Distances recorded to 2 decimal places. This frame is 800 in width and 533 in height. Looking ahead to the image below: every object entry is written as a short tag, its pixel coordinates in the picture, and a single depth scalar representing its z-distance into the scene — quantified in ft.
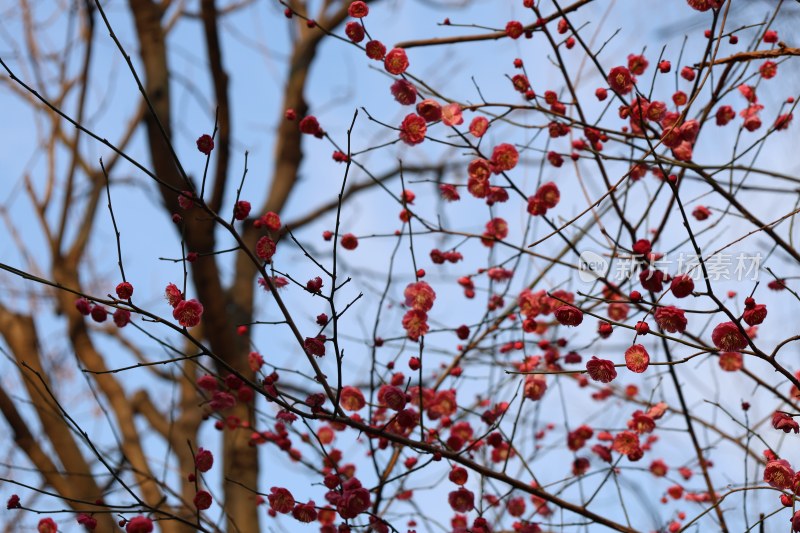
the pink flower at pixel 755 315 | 10.33
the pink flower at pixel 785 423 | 10.96
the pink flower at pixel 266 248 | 12.65
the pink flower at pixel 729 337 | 11.04
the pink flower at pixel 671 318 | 11.13
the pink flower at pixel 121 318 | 12.56
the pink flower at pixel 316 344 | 12.39
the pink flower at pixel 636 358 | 11.56
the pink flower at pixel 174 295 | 11.89
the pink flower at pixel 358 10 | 15.17
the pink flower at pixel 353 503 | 12.76
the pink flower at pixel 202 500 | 13.46
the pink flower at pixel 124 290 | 10.94
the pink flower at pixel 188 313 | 11.72
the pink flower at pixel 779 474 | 11.37
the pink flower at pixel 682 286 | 10.59
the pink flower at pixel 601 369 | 11.89
